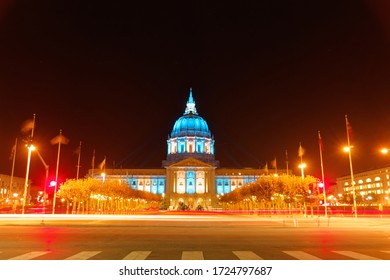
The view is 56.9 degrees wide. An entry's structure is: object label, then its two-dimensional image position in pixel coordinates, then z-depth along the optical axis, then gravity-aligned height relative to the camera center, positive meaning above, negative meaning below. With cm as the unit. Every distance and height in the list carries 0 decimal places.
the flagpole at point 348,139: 4191 +837
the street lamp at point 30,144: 4231 +781
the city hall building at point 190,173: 15725 +1723
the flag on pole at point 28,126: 4356 +1014
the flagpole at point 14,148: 5019 +866
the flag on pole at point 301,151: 5298 +879
